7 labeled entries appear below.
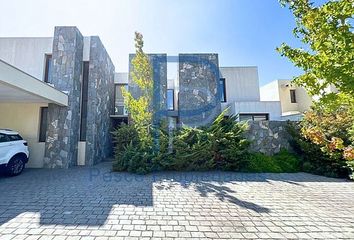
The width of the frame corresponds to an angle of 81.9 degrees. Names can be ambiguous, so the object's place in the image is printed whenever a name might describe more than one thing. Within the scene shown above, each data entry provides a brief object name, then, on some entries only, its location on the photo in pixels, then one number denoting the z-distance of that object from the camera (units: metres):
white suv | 7.48
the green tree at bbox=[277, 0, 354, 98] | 3.89
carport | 9.22
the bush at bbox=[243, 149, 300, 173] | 8.87
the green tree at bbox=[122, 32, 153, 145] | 9.40
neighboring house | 19.53
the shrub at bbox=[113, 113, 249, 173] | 8.57
